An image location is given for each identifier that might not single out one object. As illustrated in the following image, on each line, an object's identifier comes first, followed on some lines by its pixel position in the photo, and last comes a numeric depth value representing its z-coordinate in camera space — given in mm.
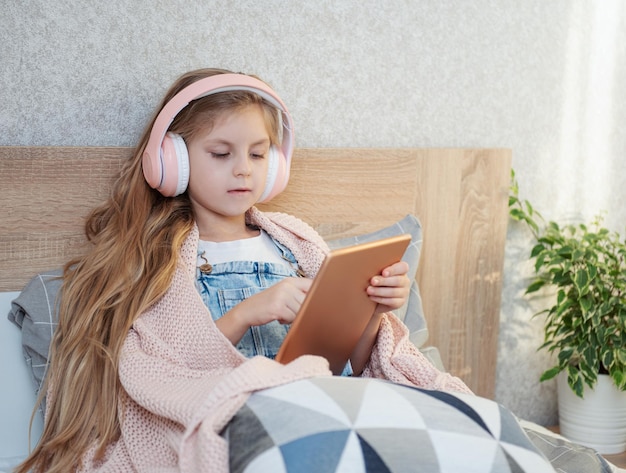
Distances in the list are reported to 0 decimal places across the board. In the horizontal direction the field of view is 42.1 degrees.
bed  1418
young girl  1200
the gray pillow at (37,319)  1335
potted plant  1844
